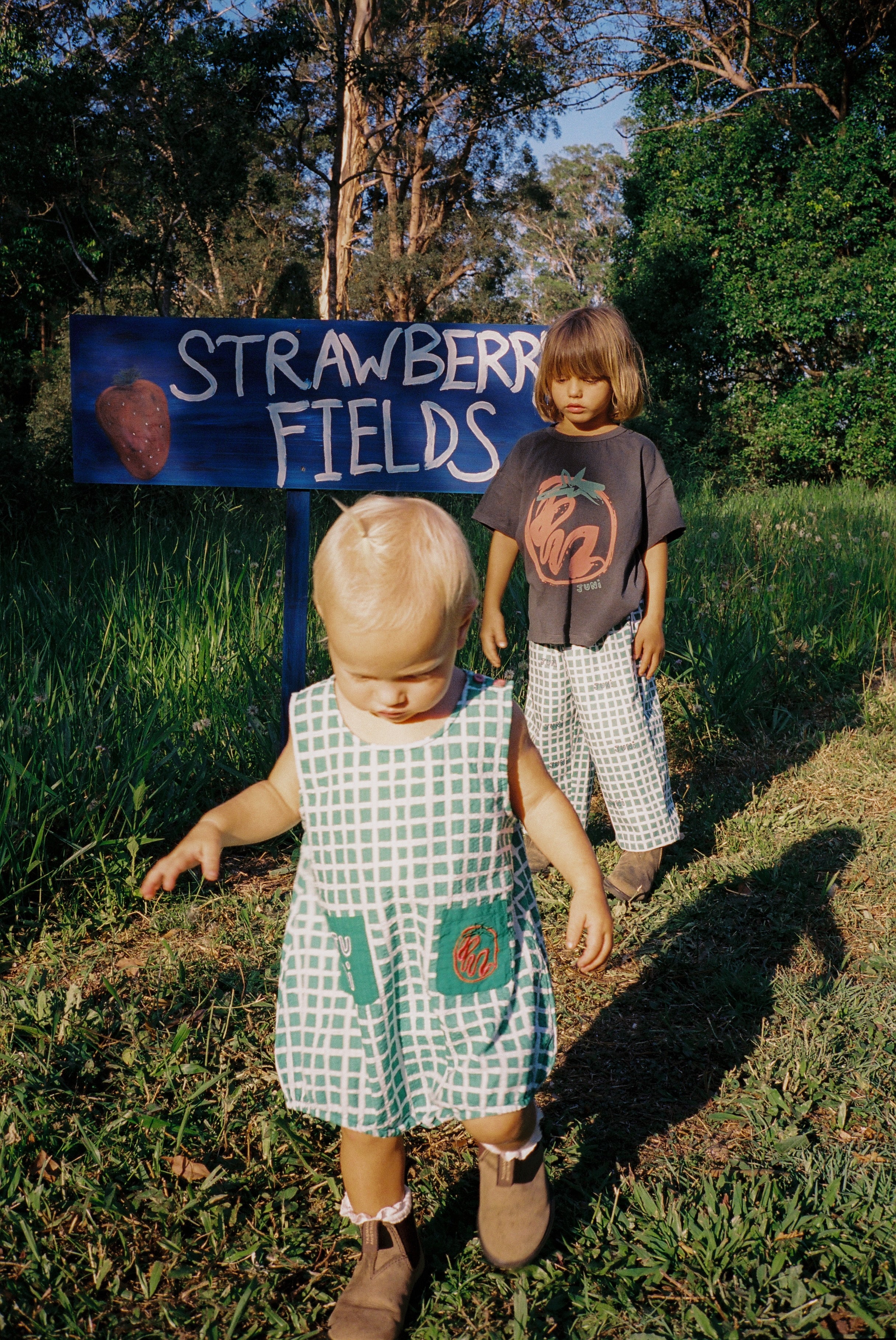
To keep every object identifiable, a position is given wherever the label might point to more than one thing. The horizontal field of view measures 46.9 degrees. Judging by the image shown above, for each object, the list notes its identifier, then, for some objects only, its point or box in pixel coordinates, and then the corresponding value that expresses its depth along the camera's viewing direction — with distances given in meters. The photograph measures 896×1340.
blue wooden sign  2.88
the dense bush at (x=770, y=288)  12.94
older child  2.52
